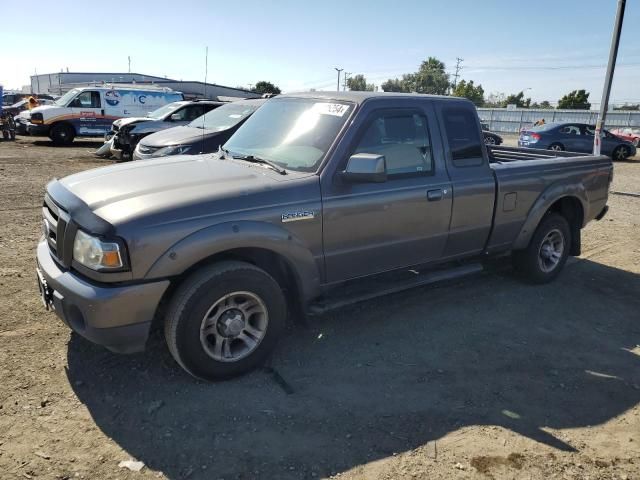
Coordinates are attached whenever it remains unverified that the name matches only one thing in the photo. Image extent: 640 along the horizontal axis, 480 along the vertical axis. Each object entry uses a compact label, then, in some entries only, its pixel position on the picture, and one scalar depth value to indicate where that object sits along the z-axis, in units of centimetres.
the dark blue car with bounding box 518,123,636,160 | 1945
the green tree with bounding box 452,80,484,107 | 7459
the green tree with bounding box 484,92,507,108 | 6182
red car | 2842
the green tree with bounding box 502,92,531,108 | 8700
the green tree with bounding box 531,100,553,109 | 7072
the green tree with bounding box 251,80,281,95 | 6598
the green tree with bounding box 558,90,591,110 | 6460
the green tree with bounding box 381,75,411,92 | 8462
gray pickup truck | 304
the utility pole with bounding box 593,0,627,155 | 1152
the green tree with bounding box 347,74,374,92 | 9121
